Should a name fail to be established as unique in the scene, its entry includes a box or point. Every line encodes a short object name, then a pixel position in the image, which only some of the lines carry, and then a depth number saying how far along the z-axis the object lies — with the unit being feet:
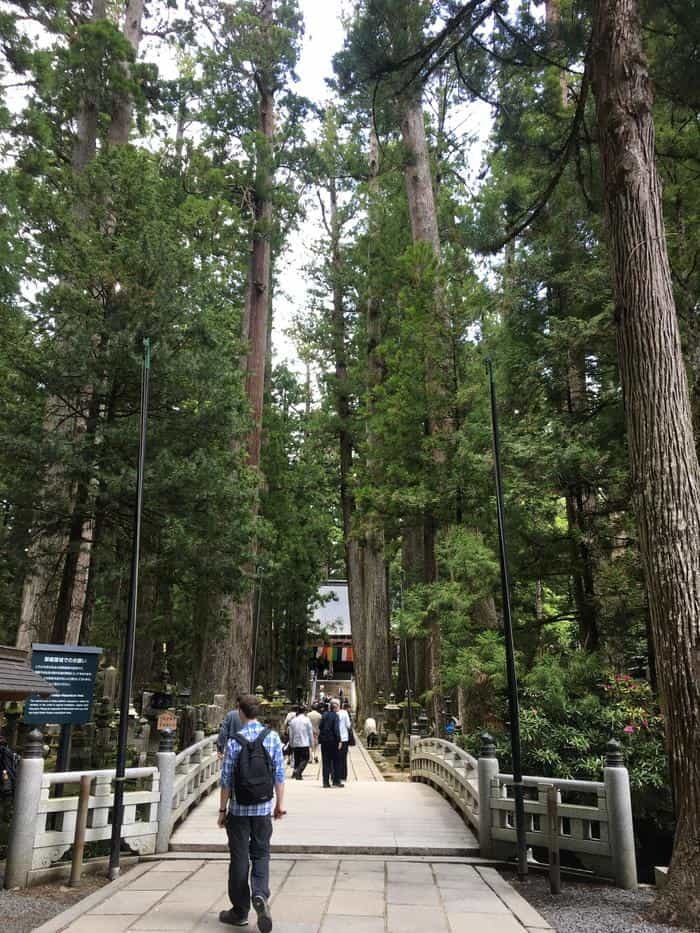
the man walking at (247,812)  15.37
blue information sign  22.40
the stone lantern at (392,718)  69.75
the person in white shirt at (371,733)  67.62
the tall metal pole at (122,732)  20.74
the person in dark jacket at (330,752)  40.80
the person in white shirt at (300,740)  43.52
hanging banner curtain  143.95
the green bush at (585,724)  30.09
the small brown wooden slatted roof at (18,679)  18.81
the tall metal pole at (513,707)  21.07
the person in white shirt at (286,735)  46.11
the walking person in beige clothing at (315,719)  56.65
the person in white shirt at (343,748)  40.57
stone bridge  16.46
